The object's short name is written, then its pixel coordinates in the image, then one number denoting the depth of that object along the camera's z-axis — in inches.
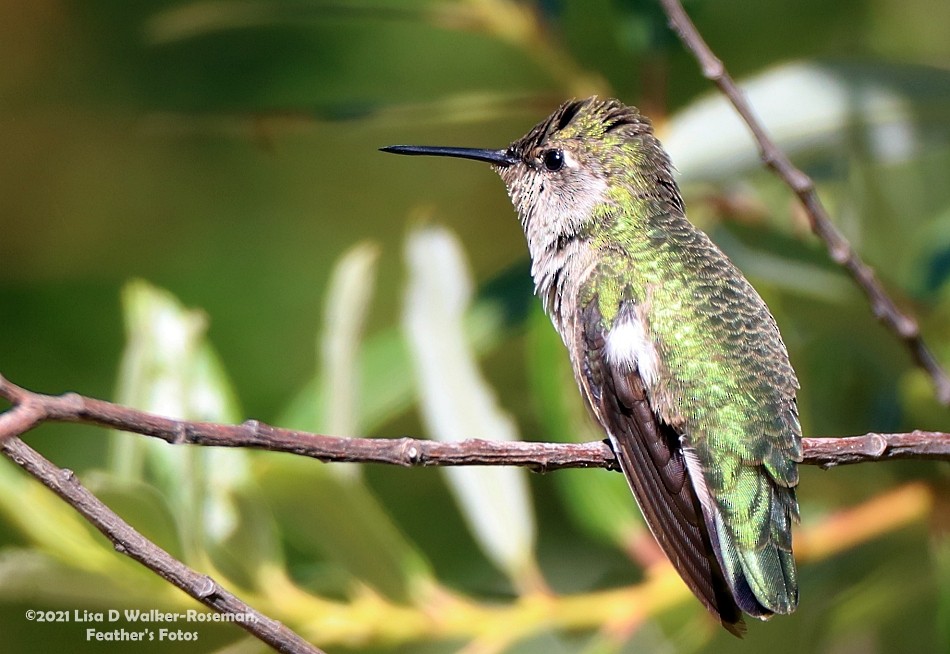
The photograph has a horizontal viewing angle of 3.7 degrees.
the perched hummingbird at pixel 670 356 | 73.8
